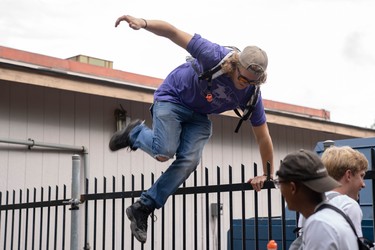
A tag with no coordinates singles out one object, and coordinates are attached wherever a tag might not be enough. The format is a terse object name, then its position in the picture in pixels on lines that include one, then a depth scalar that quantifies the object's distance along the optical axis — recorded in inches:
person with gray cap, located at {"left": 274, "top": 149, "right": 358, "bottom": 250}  86.1
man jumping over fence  156.3
